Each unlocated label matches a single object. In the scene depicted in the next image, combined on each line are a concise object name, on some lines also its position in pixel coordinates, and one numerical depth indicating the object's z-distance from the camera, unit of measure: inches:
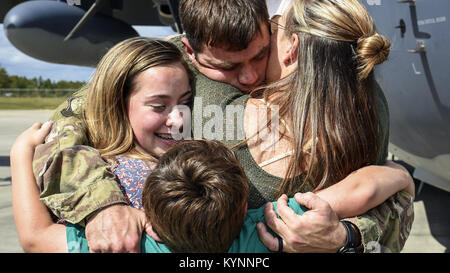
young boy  48.4
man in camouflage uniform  51.5
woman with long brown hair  59.1
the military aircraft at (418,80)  127.0
